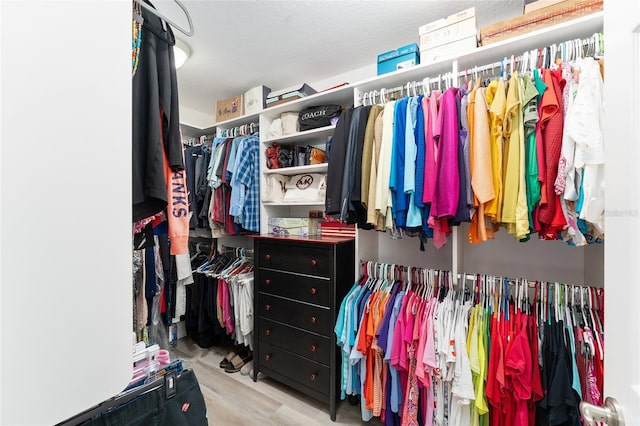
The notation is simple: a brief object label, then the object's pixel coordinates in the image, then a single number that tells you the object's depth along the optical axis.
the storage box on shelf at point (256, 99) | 2.42
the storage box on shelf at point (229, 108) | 2.60
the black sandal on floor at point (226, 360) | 2.35
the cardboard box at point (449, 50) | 1.47
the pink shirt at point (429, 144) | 1.33
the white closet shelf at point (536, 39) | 1.19
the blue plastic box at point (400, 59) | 1.67
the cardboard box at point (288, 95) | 2.19
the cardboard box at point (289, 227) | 2.18
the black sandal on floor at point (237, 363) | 2.29
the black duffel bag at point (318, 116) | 2.04
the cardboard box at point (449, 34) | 1.47
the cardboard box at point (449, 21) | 1.46
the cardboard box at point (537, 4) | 1.30
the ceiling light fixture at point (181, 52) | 1.90
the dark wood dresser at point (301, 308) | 1.77
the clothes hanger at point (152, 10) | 0.74
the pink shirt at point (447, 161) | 1.28
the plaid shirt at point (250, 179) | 2.25
